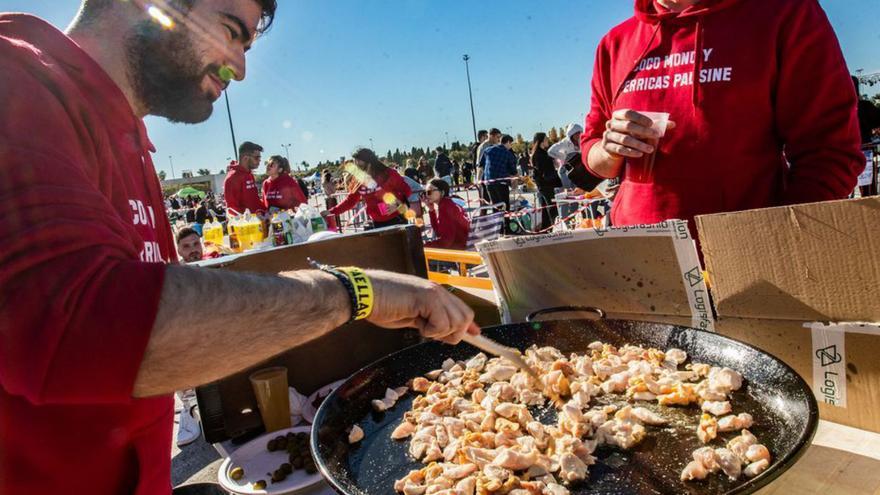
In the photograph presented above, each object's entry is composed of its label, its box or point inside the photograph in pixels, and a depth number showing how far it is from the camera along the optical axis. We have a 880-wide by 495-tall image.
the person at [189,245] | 5.14
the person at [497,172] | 11.09
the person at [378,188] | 7.34
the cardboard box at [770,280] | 1.31
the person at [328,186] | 14.77
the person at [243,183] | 8.02
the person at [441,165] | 16.92
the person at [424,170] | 20.89
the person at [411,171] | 16.09
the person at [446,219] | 6.50
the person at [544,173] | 10.47
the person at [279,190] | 8.50
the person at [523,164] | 23.84
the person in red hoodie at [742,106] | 1.61
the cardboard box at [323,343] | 2.13
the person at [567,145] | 7.67
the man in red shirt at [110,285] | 0.74
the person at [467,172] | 22.72
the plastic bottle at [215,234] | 4.72
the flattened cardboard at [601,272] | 1.70
